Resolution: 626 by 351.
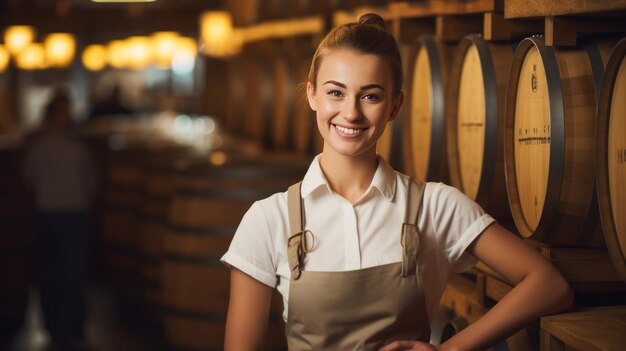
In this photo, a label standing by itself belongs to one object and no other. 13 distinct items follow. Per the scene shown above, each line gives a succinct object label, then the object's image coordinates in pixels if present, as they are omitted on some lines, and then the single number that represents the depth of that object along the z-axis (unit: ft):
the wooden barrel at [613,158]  7.89
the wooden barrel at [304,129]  22.12
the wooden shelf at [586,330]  7.54
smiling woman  7.60
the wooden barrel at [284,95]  24.06
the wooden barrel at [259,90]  26.22
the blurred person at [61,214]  23.62
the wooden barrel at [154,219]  21.90
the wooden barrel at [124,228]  27.09
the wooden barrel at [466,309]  9.18
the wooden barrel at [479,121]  10.55
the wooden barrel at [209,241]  17.69
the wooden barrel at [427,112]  12.18
